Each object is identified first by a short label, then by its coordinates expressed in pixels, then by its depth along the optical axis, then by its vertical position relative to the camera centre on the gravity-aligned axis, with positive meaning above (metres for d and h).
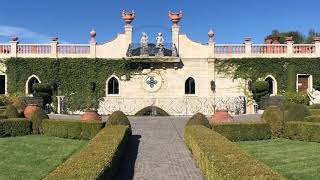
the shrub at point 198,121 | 11.16 -1.10
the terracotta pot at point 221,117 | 12.80 -1.10
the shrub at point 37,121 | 11.95 -1.15
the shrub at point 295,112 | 11.80 -0.84
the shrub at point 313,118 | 11.66 -1.07
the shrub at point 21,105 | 14.94 -0.65
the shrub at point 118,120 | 11.19 -1.06
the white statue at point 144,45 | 20.73 +3.36
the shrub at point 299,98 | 19.36 -0.43
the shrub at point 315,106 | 16.34 -0.82
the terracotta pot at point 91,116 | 12.85 -1.03
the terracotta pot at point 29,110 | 13.06 -0.79
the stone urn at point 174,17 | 20.72 +5.34
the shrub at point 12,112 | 12.82 -0.85
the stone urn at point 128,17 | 20.66 +5.32
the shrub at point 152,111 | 19.67 -1.28
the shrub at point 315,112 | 13.80 -0.97
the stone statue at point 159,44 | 20.67 +3.42
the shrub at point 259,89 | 19.79 +0.19
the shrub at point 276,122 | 11.31 -1.17
